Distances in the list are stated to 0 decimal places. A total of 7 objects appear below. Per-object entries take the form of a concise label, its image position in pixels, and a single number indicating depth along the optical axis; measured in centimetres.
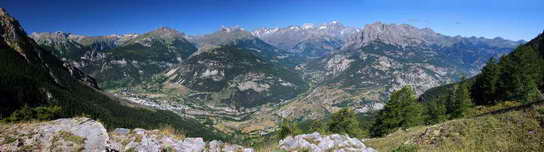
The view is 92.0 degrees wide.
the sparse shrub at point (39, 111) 3442
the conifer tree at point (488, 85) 5919
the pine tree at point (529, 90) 5076
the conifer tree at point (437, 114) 5535
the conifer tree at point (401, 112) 5381
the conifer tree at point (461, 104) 5381
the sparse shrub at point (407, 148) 1692
